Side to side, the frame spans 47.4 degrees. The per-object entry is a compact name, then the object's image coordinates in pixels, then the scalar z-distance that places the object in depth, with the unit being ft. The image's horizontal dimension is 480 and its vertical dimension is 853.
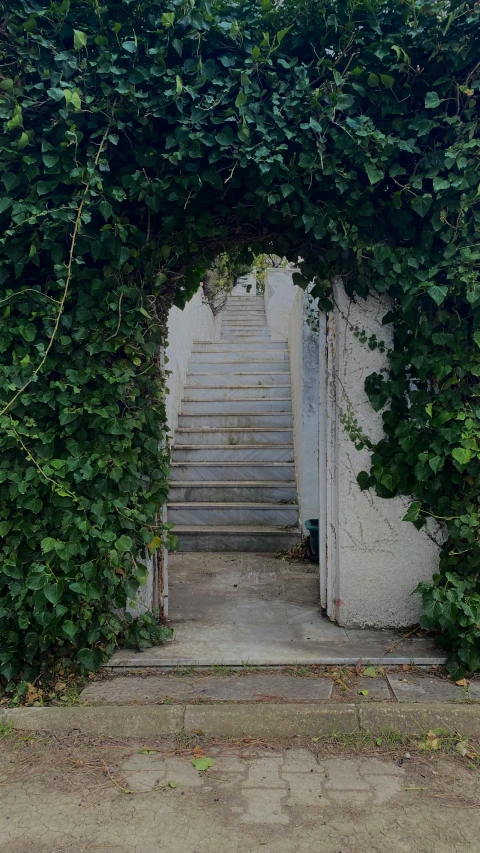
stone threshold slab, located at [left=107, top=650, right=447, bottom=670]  10.62
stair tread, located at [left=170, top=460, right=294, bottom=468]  21.42
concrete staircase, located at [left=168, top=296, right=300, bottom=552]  19.17
